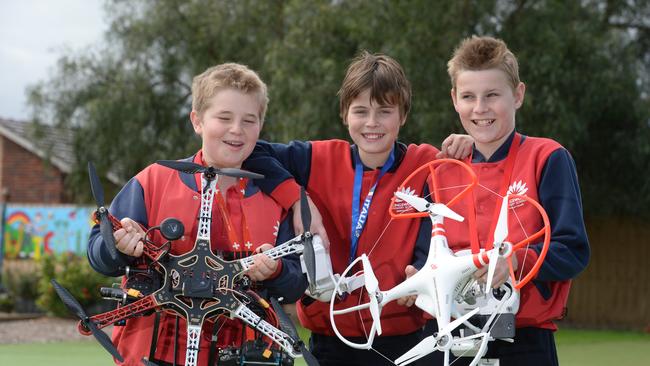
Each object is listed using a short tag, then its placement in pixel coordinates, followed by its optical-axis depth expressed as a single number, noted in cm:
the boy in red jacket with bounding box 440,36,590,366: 727
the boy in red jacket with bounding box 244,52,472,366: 839
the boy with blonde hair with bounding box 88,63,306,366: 714
